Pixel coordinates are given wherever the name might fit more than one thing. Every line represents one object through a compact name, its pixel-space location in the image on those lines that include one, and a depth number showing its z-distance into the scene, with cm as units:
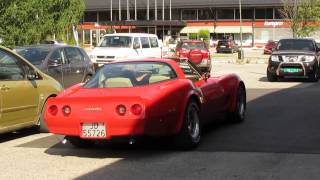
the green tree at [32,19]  2147
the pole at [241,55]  4446
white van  2528
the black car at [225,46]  6700
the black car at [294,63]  2203
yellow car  984
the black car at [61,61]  1422
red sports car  804
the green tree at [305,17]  5856
